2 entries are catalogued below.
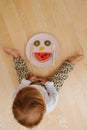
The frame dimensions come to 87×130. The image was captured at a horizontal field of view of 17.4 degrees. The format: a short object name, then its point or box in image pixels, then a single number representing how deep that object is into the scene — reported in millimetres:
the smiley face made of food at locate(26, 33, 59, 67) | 1388
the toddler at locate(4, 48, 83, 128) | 1124
